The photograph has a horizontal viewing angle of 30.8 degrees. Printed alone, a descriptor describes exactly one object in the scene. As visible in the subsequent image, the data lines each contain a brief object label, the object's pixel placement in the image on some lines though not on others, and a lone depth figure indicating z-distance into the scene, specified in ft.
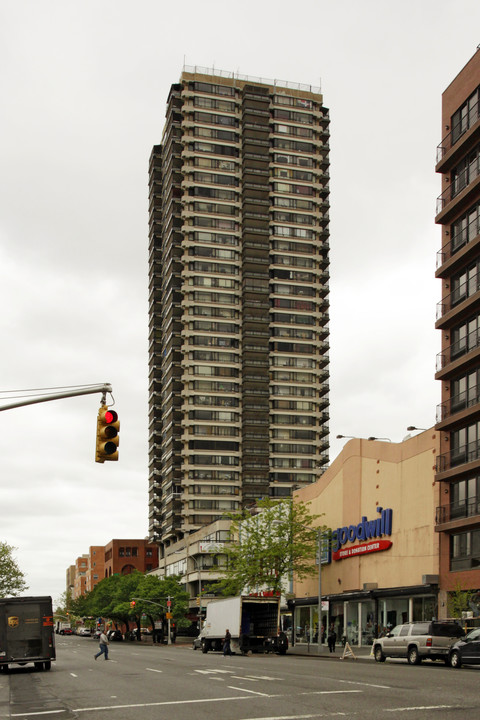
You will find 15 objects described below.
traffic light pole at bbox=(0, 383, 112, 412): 57.57
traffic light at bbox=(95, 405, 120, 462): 57.36
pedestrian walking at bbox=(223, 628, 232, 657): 159.74
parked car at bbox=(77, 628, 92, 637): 512.63
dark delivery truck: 118.93
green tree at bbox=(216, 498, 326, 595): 215.31
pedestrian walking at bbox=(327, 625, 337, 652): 180.04
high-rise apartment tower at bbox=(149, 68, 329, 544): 422.41
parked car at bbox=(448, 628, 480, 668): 105.50
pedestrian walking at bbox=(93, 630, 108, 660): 148.36
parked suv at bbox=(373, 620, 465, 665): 118.01
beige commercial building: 173.99
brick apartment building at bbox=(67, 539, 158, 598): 599.16
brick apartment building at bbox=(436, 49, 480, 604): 160.15
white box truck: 167.12
